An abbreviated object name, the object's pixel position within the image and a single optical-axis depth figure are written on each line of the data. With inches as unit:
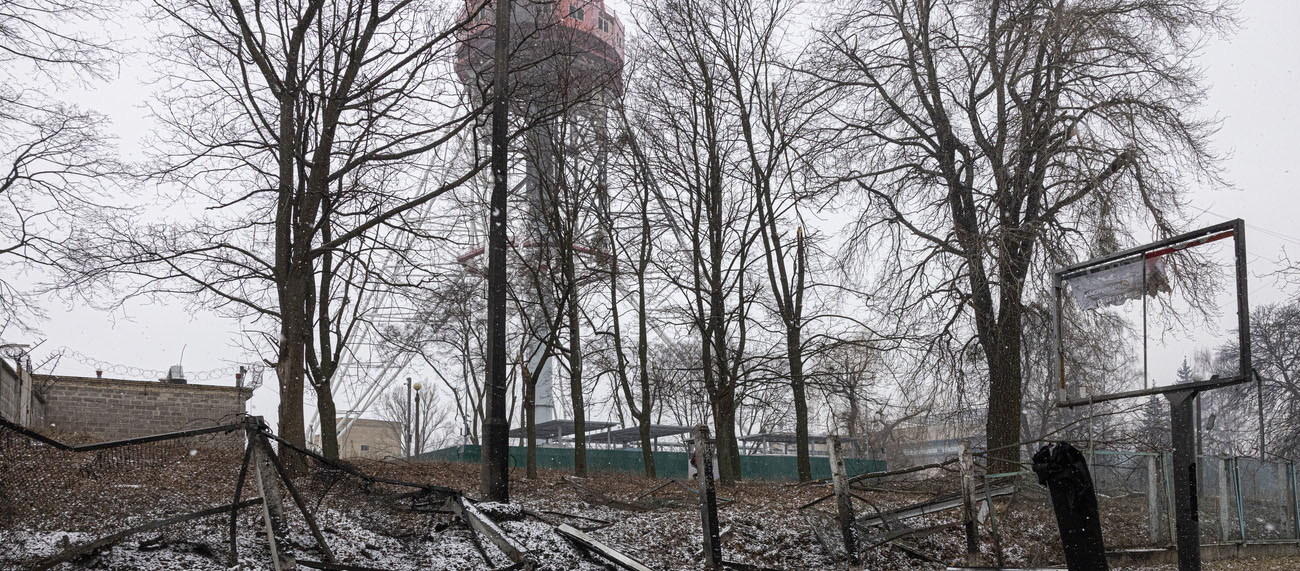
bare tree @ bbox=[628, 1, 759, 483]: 737.6
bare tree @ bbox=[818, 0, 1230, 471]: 593.0
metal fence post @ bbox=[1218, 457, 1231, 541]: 596.5
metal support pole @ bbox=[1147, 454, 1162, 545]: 553.3
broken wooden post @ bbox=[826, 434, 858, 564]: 433.1
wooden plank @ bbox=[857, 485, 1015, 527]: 488.4
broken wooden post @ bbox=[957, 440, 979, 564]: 436.8
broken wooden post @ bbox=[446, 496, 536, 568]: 341.7
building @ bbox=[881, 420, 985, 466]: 2434.5
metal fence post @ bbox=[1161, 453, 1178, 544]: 553.0
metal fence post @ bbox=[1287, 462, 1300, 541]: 661.9
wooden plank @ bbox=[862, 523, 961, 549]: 473.1
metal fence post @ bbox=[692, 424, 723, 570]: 375.2
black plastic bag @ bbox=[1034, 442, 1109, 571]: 250.1
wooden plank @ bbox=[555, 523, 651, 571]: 361.7
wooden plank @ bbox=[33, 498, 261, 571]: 257.9
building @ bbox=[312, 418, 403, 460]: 3939.5
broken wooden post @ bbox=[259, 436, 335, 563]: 305.4
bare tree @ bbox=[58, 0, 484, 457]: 534.9
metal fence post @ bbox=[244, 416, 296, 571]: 291.0
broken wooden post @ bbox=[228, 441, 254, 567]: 294.7
